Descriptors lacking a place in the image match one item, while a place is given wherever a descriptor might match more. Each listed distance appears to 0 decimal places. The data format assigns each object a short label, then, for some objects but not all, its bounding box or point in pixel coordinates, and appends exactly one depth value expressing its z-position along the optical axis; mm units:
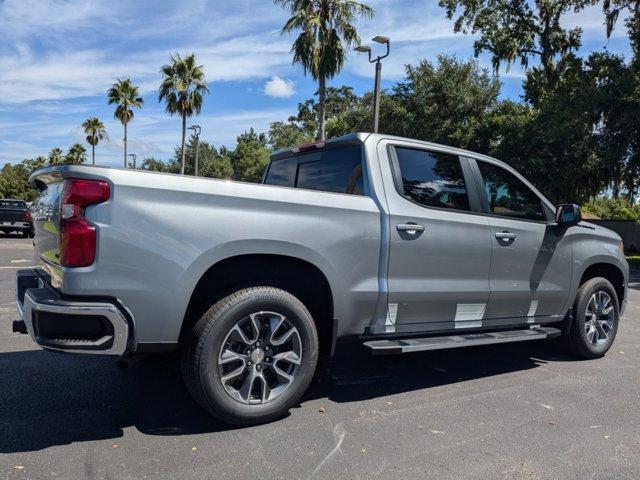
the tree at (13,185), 75500
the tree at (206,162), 61625
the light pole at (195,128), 35688
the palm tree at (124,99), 47000
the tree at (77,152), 72562
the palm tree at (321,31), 21266
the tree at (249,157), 54528
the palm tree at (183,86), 36094
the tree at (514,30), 25045
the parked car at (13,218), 20906
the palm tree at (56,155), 84562
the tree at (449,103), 23459
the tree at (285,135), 45812
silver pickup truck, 3061
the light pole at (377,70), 15203
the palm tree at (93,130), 59094
